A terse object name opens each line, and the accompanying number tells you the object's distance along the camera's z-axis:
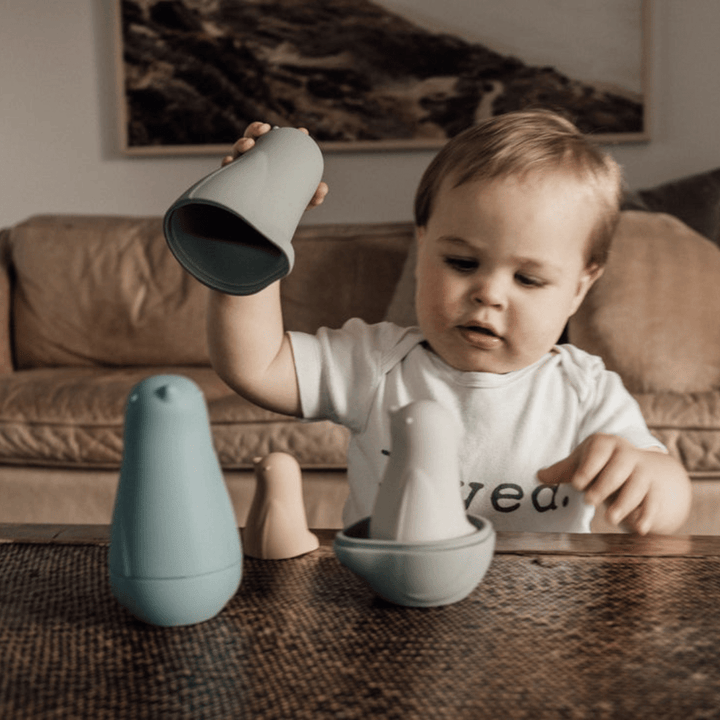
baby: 0.75
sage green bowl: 0.47
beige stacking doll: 0.59
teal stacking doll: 0.45
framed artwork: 3.02
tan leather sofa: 1.80
